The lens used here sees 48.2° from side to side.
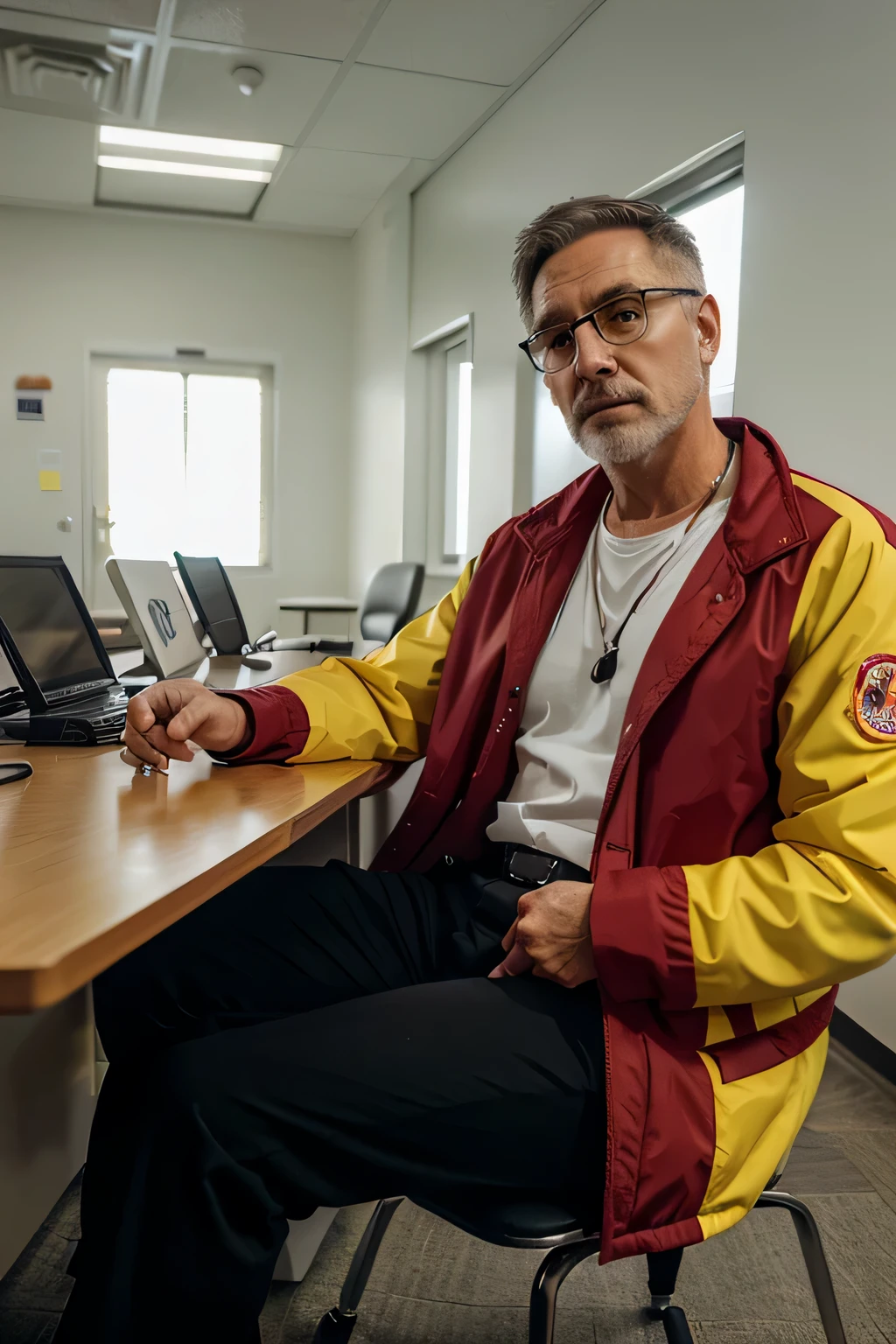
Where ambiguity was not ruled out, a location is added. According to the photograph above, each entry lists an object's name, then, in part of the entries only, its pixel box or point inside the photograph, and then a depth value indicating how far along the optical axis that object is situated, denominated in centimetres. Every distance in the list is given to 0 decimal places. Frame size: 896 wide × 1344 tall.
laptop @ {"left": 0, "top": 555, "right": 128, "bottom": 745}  154
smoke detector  434
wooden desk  66
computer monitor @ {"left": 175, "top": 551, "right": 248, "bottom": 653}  310
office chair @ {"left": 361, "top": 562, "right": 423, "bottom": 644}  455
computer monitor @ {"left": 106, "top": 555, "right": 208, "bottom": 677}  244
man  86
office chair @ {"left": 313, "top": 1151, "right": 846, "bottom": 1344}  87
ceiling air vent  417
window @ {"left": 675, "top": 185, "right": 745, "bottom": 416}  293
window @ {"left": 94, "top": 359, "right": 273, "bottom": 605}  684
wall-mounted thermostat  657
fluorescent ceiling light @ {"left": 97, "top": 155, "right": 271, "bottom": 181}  572
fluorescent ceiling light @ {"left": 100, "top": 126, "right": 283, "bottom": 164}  533
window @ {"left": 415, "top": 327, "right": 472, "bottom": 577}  558
